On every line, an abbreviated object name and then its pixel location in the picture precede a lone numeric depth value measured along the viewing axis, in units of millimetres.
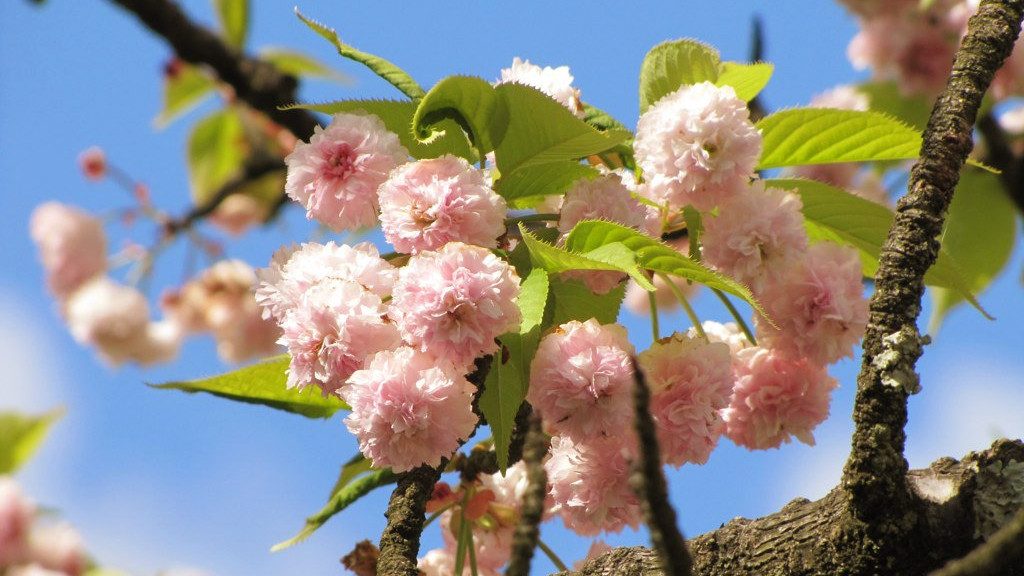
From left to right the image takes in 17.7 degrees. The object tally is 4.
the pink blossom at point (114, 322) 4356
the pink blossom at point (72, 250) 4431
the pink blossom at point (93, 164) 4065
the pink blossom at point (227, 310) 4431
